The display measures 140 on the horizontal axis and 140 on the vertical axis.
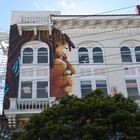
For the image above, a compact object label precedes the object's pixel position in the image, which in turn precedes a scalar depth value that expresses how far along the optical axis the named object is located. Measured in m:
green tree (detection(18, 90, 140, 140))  13.70
